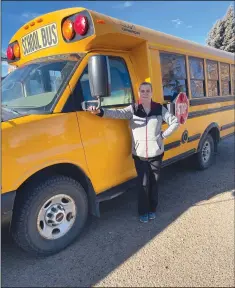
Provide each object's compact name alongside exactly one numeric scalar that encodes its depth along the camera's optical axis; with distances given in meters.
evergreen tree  22.02
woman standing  3.14
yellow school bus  2.47
